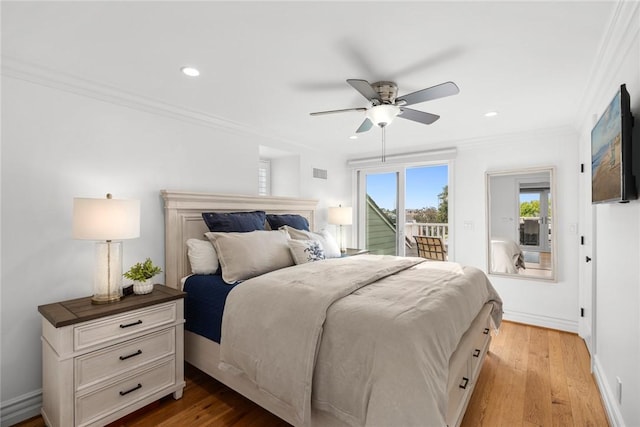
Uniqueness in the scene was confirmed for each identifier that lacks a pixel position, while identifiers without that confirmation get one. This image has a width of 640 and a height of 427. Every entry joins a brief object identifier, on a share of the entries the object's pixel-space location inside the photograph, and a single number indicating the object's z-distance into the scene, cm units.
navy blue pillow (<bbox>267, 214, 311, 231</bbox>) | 350
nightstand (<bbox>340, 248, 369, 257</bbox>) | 422
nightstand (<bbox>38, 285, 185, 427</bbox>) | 177
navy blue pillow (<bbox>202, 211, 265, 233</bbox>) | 290
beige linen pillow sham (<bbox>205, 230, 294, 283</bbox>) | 243
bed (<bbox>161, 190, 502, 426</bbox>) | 137
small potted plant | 224
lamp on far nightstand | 454
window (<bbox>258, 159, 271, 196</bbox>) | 450
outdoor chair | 467
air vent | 465
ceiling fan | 207
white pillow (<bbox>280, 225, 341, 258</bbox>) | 323
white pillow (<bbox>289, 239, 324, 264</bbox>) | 279
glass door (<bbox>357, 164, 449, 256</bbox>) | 488
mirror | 368
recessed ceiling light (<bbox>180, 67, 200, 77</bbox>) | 218
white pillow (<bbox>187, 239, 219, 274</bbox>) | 264
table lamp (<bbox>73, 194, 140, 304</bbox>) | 195
